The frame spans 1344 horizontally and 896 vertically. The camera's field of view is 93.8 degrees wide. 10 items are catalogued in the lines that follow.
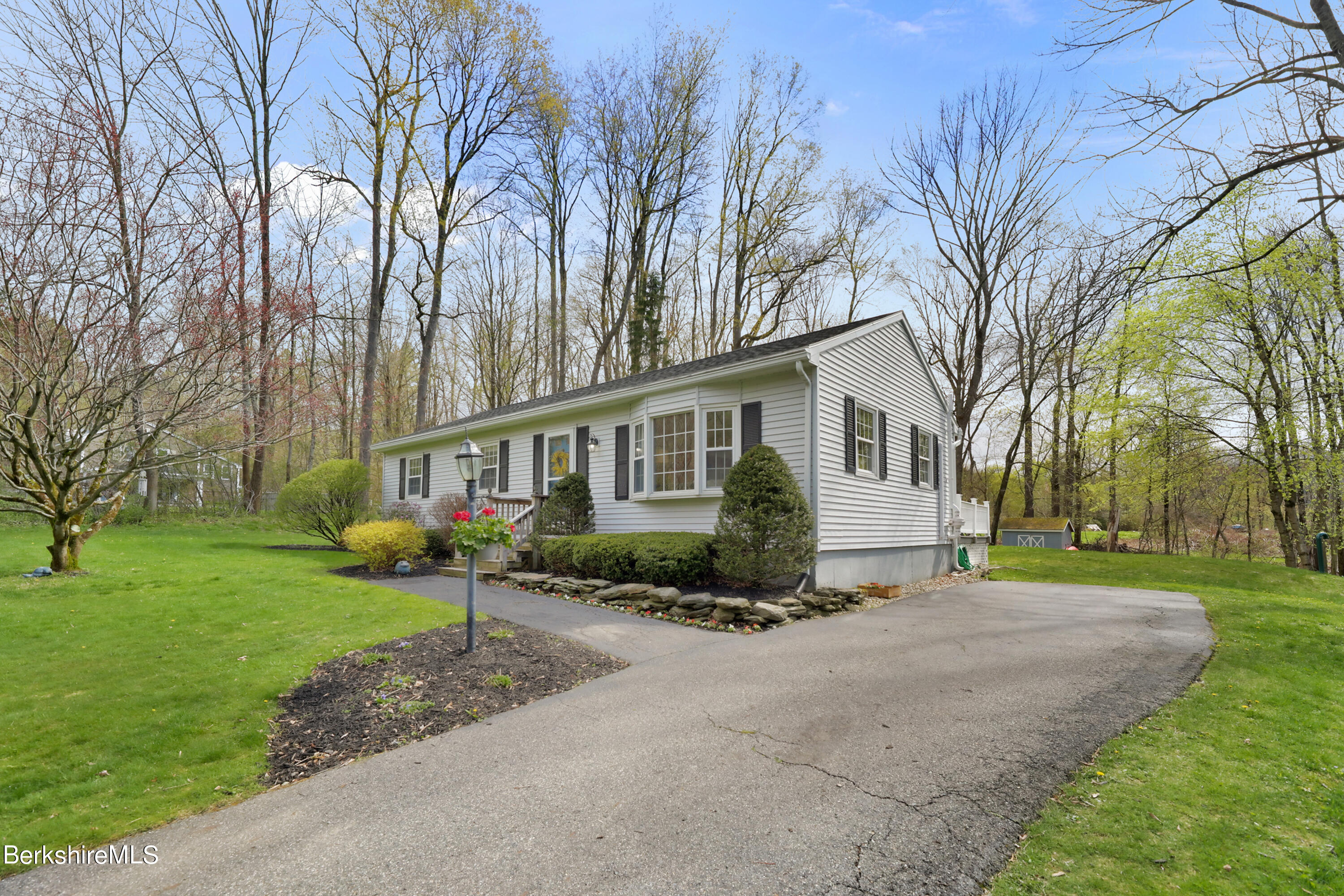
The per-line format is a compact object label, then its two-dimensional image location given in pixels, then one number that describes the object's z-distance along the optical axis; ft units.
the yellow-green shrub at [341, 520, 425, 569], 39.22
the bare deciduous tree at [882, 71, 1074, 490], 69.82
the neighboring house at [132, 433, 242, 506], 71.56
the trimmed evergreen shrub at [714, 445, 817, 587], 29.22
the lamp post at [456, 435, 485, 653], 21.63
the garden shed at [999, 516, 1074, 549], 70.23
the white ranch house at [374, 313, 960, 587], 32.63
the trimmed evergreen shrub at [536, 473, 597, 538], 40.68
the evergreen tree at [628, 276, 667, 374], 73.41
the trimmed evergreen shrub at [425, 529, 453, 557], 47.75
